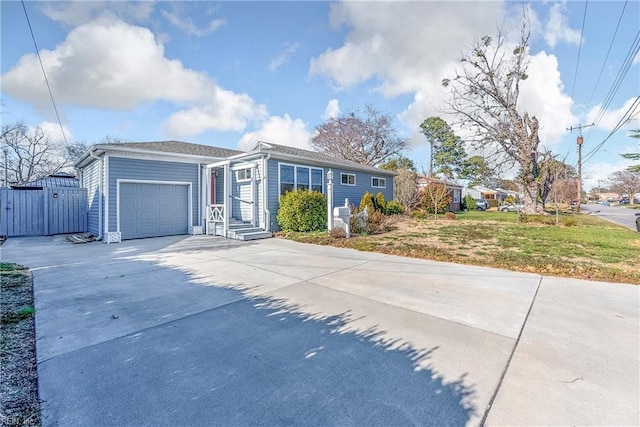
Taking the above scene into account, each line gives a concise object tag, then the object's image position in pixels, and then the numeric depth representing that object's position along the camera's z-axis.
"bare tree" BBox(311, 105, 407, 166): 31.38
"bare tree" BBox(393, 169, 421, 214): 19.55
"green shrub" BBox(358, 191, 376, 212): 15.57
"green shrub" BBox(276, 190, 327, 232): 11.36
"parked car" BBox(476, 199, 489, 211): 32.75
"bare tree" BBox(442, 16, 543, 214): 19.95
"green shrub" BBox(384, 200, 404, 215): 17.91
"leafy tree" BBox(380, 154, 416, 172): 32.88
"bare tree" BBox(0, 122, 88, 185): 22.17
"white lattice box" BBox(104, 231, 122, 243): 9.53
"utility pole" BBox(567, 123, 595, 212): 25.91
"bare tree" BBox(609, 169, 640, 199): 48.97
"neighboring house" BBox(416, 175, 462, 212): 26.25
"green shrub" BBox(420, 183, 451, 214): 20.64
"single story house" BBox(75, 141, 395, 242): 9.84
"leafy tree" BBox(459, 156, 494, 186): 37.71
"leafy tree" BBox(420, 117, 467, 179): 36.81
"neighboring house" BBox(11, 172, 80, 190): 14.26
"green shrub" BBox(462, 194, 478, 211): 30.70
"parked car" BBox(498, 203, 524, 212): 32.47
